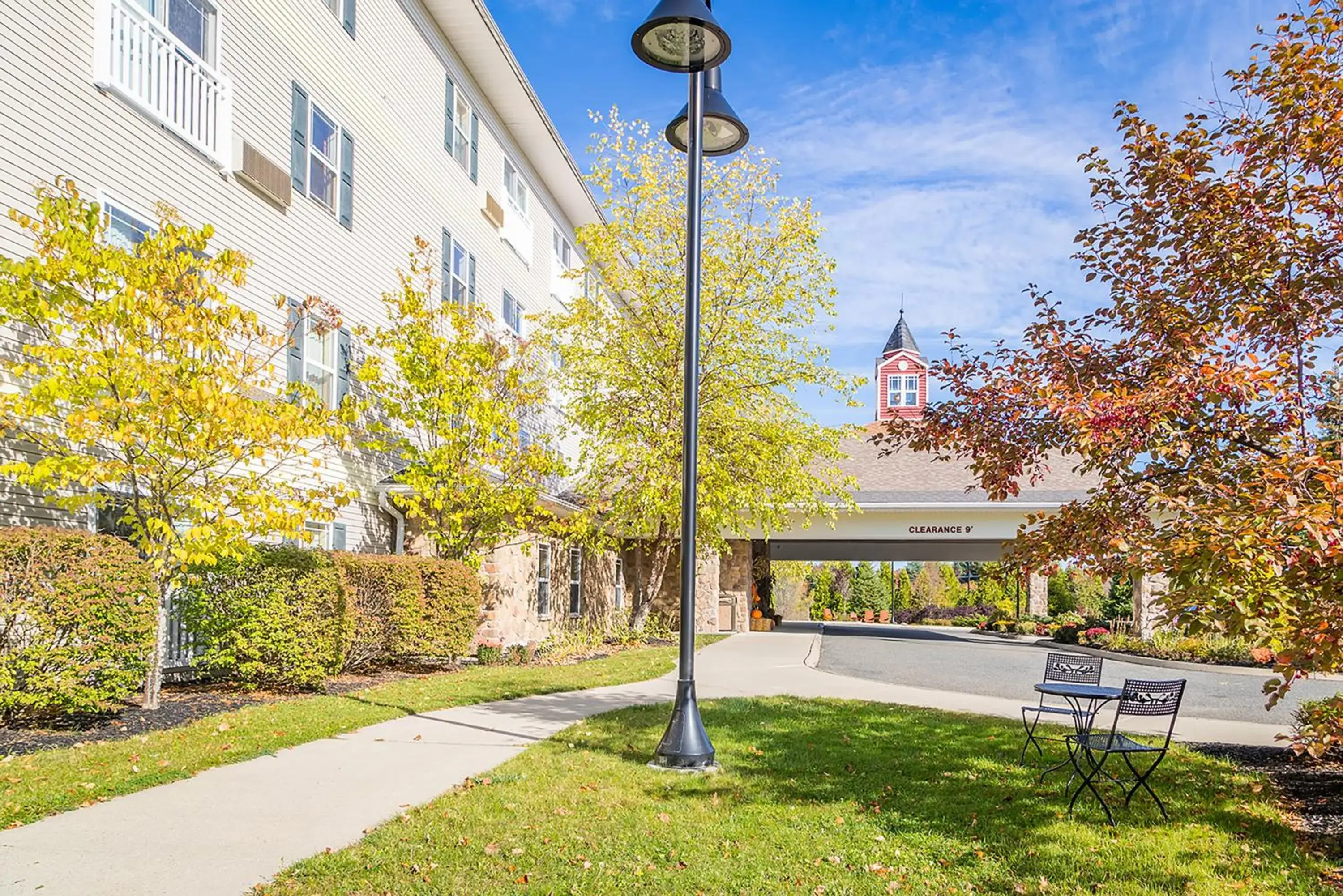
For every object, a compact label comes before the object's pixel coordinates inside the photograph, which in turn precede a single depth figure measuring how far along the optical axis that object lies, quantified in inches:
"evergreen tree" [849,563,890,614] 1840.6
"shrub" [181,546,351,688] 404.8
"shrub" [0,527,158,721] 285.4
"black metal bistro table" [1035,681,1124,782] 277.7
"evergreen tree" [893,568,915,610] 1918.1
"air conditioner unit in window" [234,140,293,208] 477.4
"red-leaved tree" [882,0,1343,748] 184.2
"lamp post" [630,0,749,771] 287.1
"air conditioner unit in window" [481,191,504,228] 797.9
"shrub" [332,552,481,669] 487.2
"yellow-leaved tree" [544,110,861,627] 737.0
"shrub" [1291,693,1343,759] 174.7
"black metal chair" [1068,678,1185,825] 250.1
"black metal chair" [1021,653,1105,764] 347.9
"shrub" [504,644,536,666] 634.8
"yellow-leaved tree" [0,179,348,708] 322.0
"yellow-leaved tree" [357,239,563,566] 570.6
